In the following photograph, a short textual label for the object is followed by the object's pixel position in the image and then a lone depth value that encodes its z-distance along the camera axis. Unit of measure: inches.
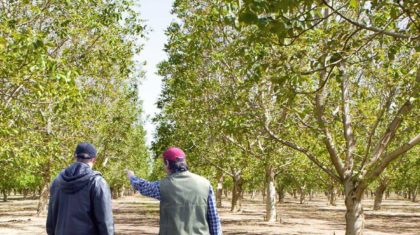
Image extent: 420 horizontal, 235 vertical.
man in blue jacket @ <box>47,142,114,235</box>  216.4
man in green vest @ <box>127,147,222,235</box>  215.0
